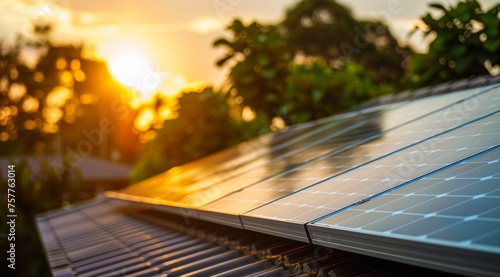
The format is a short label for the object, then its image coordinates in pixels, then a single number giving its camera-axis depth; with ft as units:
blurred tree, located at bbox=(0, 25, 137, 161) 238.27
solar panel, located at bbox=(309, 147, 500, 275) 10.02
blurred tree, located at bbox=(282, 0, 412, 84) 197.06
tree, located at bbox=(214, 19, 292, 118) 63.67
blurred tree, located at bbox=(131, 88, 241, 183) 67.72
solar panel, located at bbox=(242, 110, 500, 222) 16.55
